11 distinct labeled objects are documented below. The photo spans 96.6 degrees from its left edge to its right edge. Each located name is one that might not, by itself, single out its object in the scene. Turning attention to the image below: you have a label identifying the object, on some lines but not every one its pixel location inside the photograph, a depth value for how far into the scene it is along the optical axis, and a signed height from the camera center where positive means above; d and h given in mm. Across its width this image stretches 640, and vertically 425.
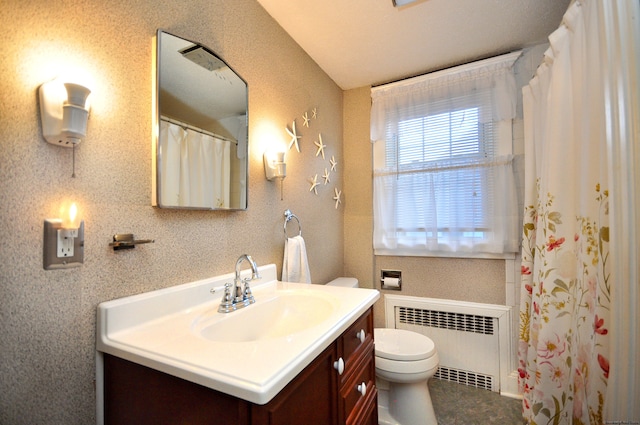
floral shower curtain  797 -60
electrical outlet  709 -74
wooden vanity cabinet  605 -447
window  1923 +352
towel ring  1631 -11
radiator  1904 -845
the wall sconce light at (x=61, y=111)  698 +264
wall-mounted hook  844 -74
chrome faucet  1029 -298
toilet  1537 -879
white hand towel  1551 -255
